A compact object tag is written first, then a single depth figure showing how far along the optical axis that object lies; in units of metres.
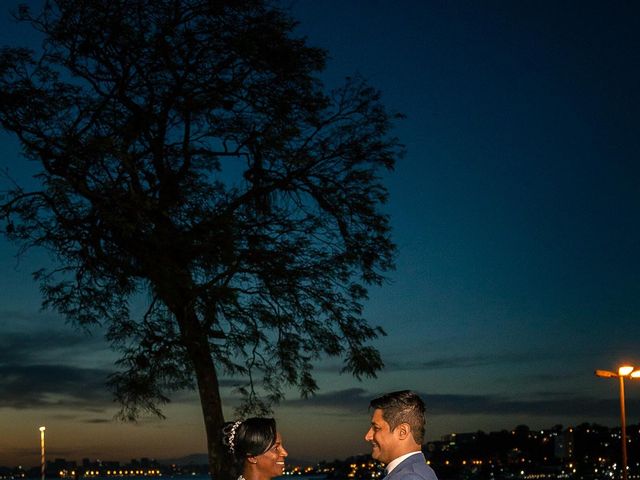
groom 4.69
